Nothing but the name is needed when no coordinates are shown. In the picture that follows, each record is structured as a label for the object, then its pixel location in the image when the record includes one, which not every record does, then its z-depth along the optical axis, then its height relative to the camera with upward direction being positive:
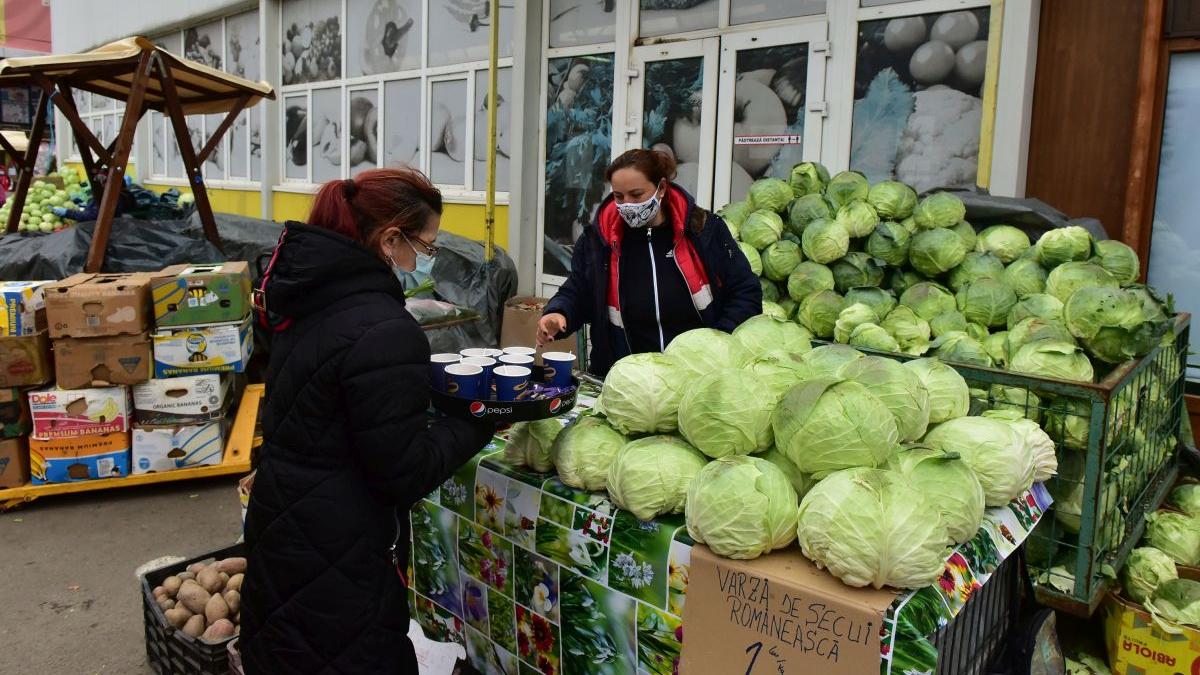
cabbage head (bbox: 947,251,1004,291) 4.10 -0.15
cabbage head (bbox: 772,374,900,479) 1.87 -0.45
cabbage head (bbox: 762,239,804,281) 4.48 -0.15
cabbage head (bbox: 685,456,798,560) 1.75 -0.60
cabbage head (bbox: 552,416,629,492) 2.15 -0.60
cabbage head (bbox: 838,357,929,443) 2.15 -0.41
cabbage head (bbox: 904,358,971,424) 2.39 -0.45
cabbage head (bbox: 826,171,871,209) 4.66 +0.26
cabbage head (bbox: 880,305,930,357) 3.65 -0.42
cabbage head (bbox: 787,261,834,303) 4.30 -0.25
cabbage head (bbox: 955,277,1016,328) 3.81 -0.29
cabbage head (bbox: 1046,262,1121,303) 3.68 -0.16
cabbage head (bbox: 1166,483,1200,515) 3.61 -1.13
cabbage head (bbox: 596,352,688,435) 2.20 -0.45
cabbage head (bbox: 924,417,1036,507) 2.13 -0.57
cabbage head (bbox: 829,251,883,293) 4.31 -0.20
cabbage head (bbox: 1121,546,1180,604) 3.09 -1.25
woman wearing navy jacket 3.44 -0.21
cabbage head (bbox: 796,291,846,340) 4.11 -0.39
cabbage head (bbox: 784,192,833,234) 4.59 +0.13
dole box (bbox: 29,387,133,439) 5.05 -1.28
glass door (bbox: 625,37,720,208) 7.04 +1.10
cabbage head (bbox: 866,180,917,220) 4.57 +0.20
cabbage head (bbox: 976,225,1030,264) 4.28 -0.01
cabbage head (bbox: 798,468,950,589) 1.62 -0.60
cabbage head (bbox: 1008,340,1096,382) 2.95 -0.44
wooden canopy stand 6.03 +1.00
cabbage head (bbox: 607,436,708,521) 1.97 -0.61
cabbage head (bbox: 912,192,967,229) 4.37 +0.14
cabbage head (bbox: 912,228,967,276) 4.20 -0.07
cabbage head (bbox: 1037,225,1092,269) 3.97 -0.02
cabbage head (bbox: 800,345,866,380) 2.45 -0.38
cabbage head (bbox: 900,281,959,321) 3.93 -0.30
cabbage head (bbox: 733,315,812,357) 2.70 -0.35
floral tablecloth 1.85 -0.90
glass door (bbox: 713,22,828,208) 6.24 +1.02
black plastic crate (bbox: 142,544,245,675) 2.99 -1.65
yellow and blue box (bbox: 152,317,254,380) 5.27 -0.90
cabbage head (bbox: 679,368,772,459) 1.99 -0.46
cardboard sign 1.61 -0.80
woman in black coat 1.89 -0.52
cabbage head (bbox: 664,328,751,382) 2.31 -0.35
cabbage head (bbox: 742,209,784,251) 4.61 +0.02
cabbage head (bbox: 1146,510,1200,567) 3.31 -1.18
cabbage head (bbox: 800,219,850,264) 4.35 -0.04
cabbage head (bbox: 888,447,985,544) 1.82 -0.57
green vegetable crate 2.65 -0.78
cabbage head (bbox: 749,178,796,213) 4.84 +0.22
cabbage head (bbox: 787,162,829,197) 4.89 +0.33
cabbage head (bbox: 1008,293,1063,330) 3.57 -0.30
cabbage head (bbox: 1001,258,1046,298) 3.91 -0.18
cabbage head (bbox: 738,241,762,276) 4.52 -0.14
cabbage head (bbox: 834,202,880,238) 4.45 +0.09
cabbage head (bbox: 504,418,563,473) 2.28 -0.62
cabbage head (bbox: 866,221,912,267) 4.36 -0.04
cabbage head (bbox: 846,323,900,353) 3.58 -0.46
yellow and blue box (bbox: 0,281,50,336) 4.95 -0.63
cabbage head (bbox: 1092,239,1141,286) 4.03 -0.08
